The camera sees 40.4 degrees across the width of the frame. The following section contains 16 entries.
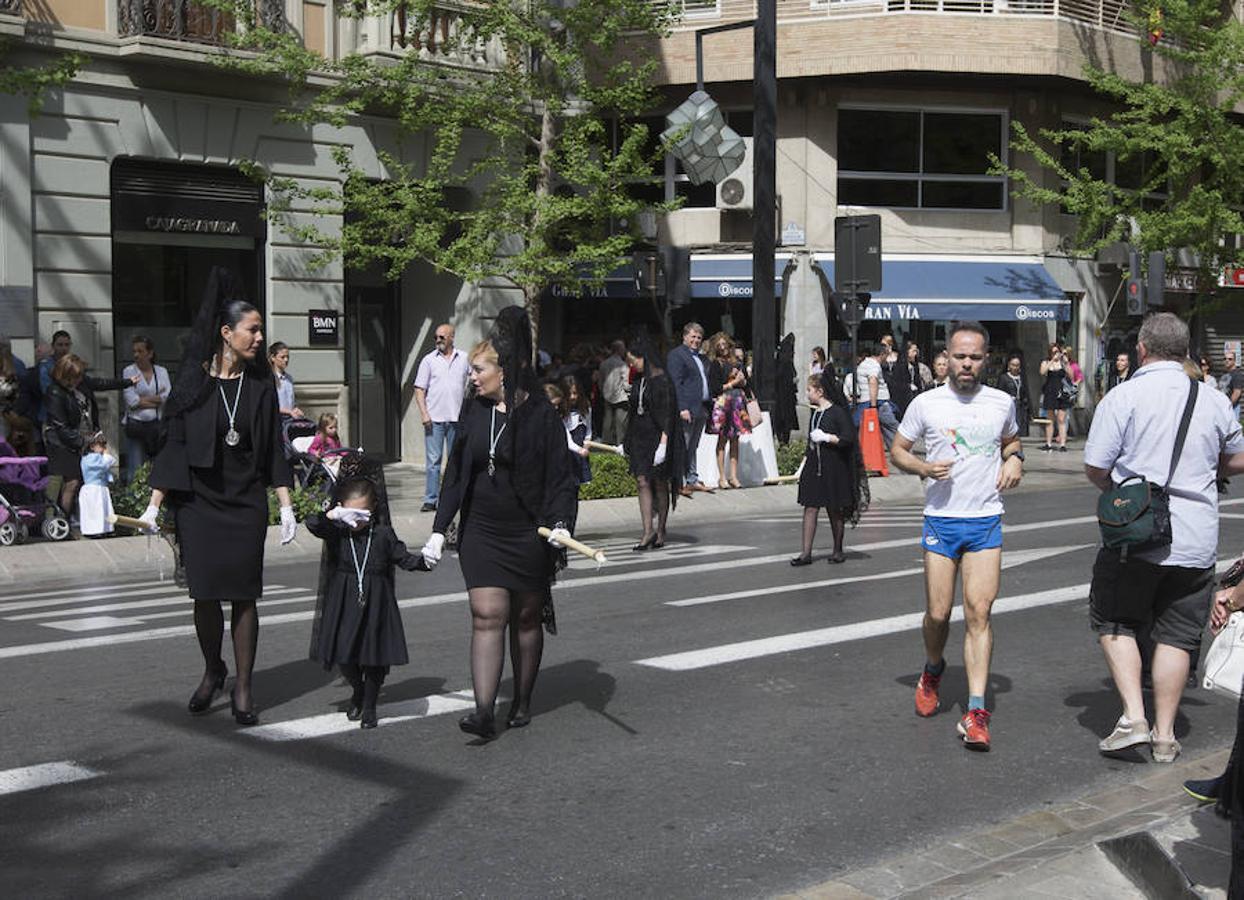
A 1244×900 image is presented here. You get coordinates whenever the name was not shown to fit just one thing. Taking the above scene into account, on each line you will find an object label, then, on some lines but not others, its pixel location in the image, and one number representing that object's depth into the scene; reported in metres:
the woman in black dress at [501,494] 7.30
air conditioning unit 31.28
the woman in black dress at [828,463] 13.30
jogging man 7.34
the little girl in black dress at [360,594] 7.50
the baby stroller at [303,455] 16.72
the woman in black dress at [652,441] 14.70
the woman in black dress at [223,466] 7.54
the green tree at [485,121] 21.70
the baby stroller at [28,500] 14.58
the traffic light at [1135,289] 26.17
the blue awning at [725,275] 30.86
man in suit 18.48
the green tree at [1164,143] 31.30
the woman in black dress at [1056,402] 28.52
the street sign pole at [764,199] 21.23
